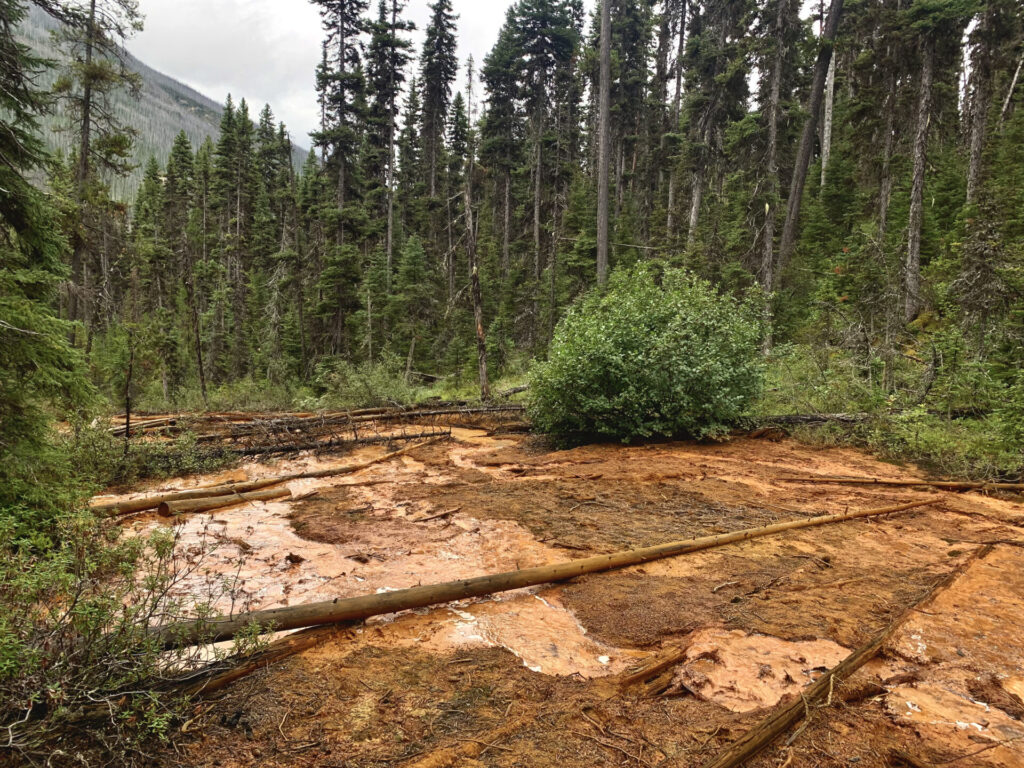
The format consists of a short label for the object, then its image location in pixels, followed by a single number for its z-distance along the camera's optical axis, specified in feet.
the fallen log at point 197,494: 20.34
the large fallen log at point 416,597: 9.66
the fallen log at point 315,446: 33.96
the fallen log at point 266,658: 8.81
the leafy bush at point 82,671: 6.70
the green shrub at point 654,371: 32.40
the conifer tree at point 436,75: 108.68
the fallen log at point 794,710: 7.13
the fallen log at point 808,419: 32.79
